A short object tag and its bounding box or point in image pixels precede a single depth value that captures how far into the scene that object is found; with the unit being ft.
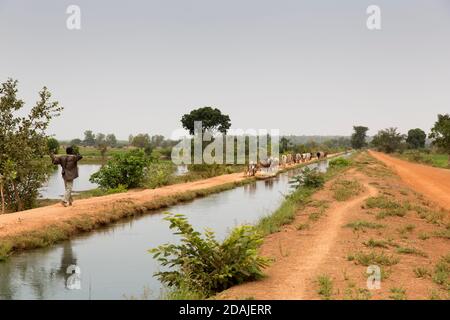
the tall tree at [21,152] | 56.18
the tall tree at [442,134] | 170.02
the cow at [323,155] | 239.71
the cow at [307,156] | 189.04
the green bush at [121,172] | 80.89
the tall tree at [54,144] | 182.87
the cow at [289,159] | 164.55
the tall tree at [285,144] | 253.03
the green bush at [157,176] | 85.15
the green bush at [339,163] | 145.79
